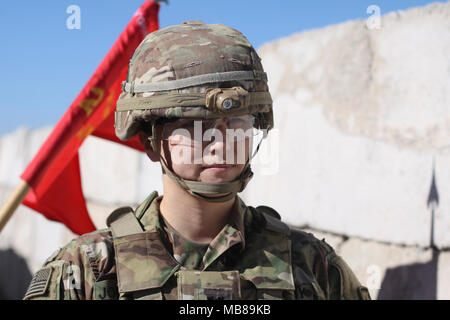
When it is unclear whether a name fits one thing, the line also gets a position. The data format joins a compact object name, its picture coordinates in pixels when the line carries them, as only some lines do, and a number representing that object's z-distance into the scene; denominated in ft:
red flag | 11.47
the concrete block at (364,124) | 9.82
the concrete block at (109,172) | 19.43
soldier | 6.01
